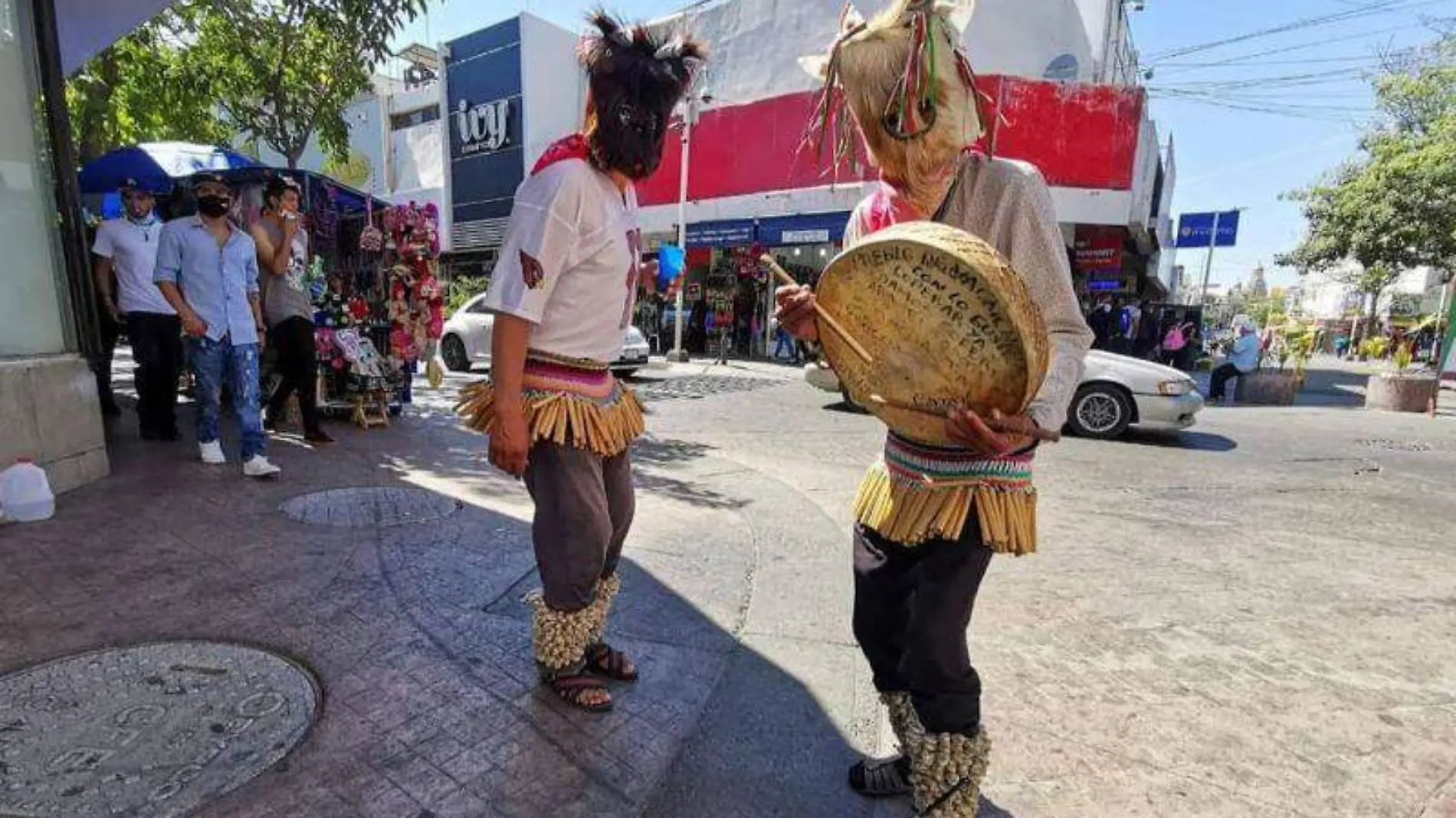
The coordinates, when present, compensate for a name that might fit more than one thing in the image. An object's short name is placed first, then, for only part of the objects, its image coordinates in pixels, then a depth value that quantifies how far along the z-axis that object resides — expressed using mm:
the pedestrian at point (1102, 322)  16953
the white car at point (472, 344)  12477
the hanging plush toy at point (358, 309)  7254
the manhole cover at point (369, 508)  4109
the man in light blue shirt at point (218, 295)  4664
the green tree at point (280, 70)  8430
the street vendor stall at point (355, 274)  7039
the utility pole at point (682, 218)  15906
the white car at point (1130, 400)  8438
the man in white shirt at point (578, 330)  2078
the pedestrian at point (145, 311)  5719
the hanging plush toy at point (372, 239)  7180
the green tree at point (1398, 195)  18828
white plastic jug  3730
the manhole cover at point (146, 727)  1871
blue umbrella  7086
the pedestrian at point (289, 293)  5570
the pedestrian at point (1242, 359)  13672
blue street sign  20766
